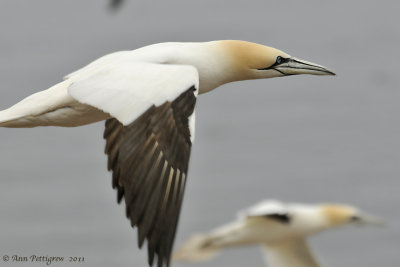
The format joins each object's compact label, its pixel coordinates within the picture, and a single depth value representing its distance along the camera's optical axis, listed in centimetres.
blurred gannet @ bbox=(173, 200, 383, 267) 2761
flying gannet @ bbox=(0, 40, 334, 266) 1214
